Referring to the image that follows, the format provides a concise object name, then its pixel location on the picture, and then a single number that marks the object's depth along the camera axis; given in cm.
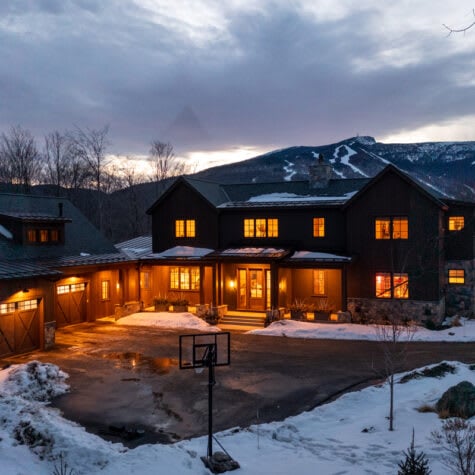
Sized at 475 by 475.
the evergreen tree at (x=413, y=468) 728
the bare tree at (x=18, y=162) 4909
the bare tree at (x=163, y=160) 5634
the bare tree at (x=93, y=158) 4844
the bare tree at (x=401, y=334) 1670
